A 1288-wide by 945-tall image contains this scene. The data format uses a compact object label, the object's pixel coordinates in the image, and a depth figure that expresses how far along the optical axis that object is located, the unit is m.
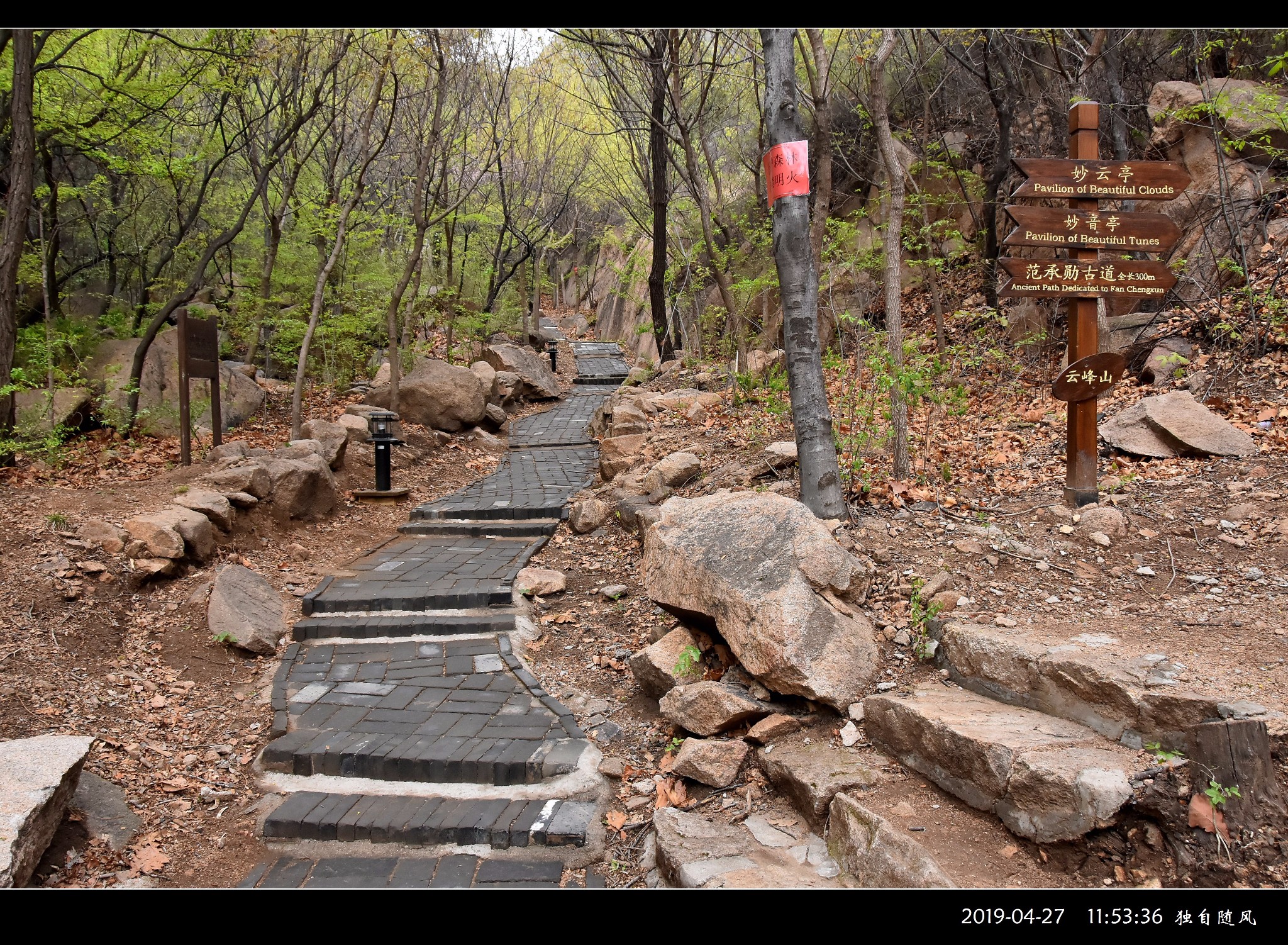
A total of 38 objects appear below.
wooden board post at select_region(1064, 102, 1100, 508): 5.75
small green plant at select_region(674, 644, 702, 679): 4.81
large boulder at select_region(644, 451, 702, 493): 8.23
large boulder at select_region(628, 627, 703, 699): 4.82
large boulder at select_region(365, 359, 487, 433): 13.13
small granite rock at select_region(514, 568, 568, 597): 7.01
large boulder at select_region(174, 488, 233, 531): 7.42
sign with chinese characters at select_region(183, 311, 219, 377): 9.07
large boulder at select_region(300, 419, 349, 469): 10.16
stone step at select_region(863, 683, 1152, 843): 2.93
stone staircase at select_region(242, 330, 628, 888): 3.96
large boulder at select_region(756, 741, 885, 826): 3.61
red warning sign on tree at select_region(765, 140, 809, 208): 5.56
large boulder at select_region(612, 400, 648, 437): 11.35
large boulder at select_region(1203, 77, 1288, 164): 8.24
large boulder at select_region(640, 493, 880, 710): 4.20
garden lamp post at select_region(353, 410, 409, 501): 9.77
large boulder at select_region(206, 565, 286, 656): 6.10
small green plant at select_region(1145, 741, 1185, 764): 2.97
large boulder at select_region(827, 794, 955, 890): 2.89
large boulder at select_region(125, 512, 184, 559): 6.58
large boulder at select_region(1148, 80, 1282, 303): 8.81
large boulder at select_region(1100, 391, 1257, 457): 6.22
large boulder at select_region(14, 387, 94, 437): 10.10
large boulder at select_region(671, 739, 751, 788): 4.09
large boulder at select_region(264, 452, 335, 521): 8.52
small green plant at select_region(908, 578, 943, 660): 4.48
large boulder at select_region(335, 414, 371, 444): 11.41
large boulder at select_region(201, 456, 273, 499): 8.09
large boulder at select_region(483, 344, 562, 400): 18.50
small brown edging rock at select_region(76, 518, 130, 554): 6.39
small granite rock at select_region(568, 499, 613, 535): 8.54
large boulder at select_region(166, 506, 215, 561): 6.93
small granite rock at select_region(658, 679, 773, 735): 4.30
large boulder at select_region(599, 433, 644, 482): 9.98
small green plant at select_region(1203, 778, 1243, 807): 2.71
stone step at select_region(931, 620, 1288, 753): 3.09
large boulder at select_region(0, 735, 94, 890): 3.30
